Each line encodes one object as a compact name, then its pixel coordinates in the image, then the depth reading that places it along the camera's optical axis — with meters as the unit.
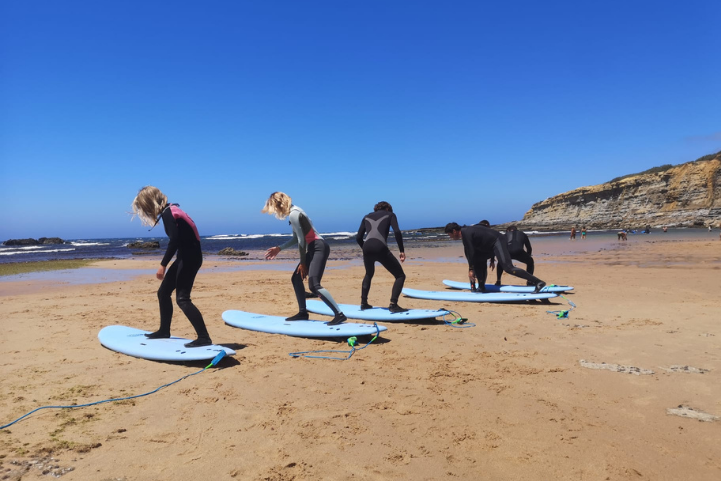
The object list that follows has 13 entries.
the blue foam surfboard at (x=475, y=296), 8.08
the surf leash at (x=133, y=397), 3.30
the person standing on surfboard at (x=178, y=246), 4.64
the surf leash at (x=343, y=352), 4.85
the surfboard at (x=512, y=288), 8.43
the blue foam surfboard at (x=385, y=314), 6.42
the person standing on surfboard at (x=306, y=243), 5.78
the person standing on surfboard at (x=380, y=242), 6.45
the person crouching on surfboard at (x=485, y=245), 8.32
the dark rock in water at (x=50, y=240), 64.38
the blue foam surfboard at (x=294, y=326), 5.53
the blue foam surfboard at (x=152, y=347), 4.59
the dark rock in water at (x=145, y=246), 43.97
